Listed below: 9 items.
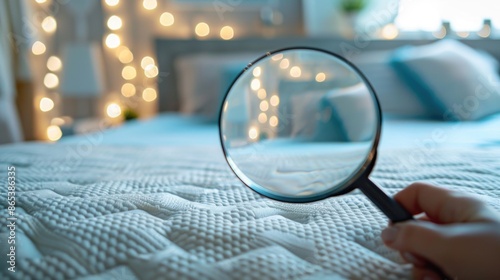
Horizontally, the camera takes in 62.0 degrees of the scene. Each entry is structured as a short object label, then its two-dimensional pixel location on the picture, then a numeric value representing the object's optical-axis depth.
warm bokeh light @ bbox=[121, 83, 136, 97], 2.91
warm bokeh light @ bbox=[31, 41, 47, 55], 2.74
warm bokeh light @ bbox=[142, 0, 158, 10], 2.85
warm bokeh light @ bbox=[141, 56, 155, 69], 2.87
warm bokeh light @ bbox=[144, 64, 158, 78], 2.82
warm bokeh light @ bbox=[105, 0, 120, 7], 2.84
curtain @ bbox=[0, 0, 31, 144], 2.45
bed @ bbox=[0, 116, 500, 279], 0.48
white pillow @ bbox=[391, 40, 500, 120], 1.93
